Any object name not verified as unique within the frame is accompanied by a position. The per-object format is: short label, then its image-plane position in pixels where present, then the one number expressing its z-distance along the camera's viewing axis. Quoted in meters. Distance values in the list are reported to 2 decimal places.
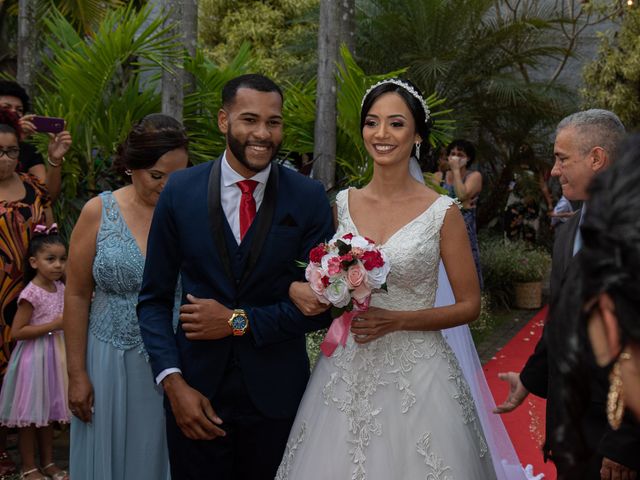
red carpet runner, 6.50
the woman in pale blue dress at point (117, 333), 4.00
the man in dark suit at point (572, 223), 3.19
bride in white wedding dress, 3.65
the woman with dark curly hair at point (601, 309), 1.47
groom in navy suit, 3.36
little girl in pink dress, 5.66
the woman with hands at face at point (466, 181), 10.45
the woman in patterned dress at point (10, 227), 5.77
